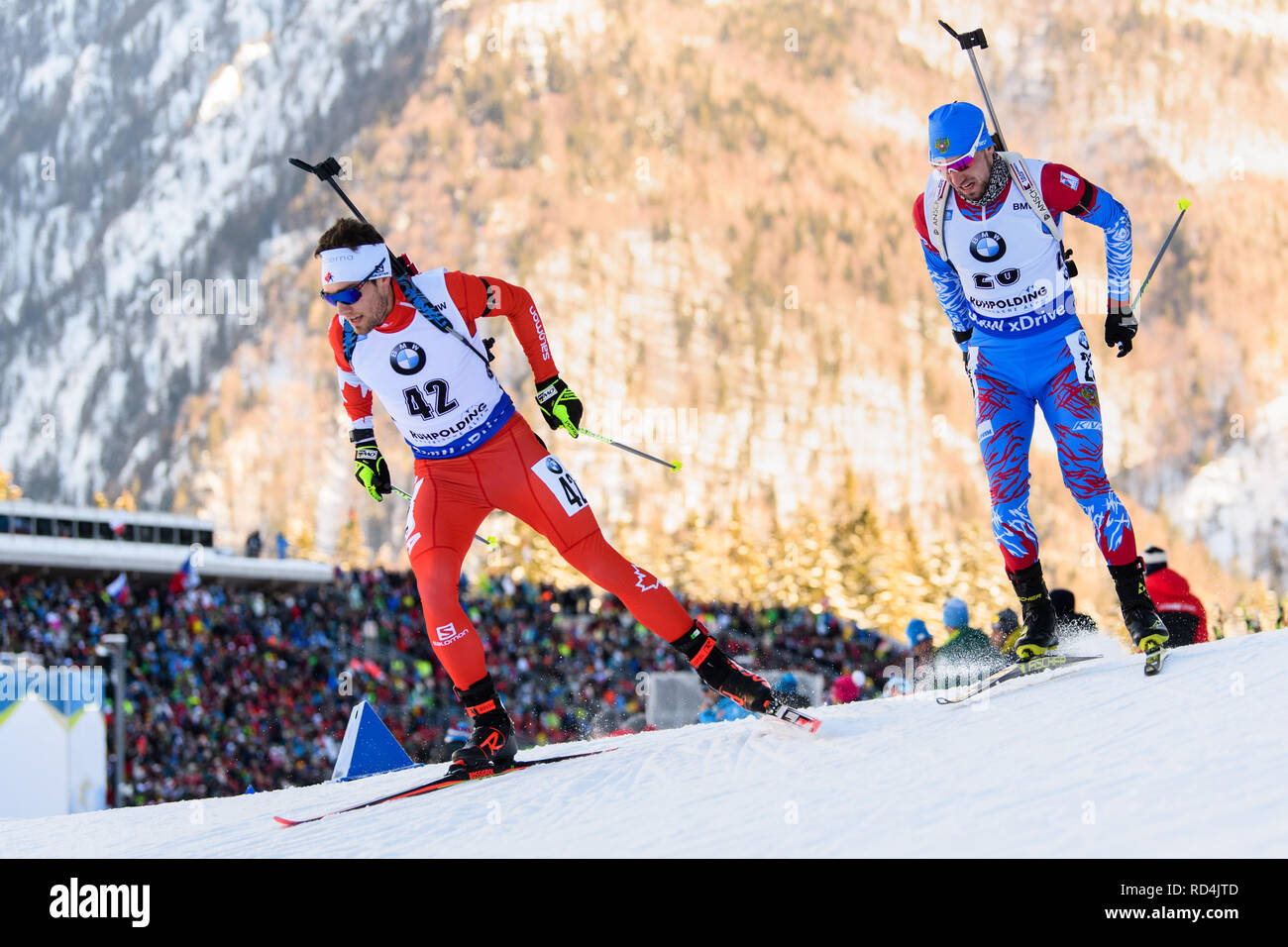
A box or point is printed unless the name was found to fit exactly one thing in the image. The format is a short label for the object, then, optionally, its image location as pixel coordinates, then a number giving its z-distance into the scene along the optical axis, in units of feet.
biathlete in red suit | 35.27
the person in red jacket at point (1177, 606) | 49.08
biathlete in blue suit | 35.91
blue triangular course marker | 48.47
